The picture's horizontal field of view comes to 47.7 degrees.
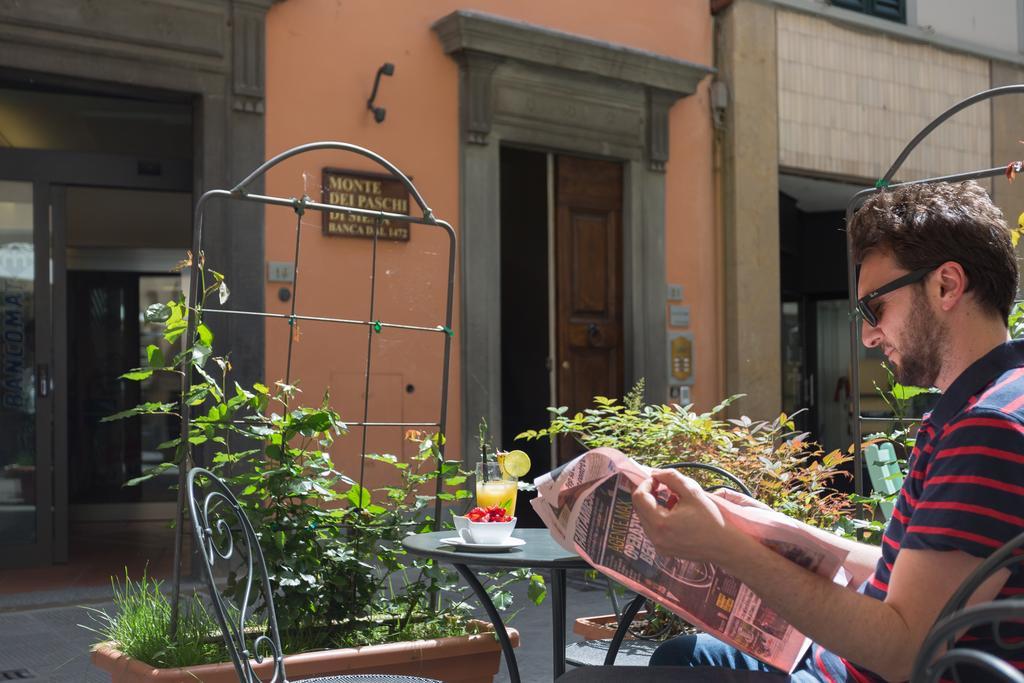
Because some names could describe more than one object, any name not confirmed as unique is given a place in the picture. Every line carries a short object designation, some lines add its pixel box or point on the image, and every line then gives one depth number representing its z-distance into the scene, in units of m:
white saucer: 2.59
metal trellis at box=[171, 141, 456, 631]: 3.32
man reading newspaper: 1.42
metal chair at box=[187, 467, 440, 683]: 2.10
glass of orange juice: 2.77
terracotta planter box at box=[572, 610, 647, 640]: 4.08
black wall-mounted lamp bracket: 7.11
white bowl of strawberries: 2.61
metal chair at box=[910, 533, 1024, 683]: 1.16
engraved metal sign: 6.98
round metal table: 2.45
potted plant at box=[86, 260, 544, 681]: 3.21
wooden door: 8.35
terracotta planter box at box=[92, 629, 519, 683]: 2.94
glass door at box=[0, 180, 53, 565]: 6.77
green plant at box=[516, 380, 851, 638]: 3.93
